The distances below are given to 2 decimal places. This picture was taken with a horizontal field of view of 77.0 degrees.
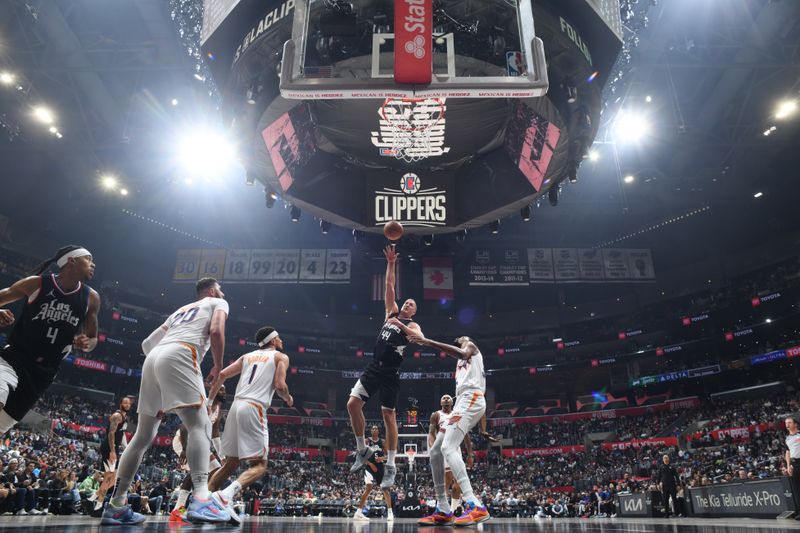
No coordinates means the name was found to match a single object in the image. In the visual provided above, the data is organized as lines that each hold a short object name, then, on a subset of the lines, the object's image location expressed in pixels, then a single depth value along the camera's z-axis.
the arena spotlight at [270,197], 10.11
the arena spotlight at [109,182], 24.12
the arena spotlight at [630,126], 19.47
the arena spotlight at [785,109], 18.55
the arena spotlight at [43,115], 19.02
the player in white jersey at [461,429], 5.69
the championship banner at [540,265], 26.58
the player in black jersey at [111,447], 8.27
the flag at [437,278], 26.97
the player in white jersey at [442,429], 7.78
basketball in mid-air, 6.73
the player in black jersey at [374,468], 8.40
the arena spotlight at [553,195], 10.02
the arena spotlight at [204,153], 21.08
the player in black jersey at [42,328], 4.18
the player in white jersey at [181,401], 4.11
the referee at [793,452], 9.03
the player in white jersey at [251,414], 5.08
